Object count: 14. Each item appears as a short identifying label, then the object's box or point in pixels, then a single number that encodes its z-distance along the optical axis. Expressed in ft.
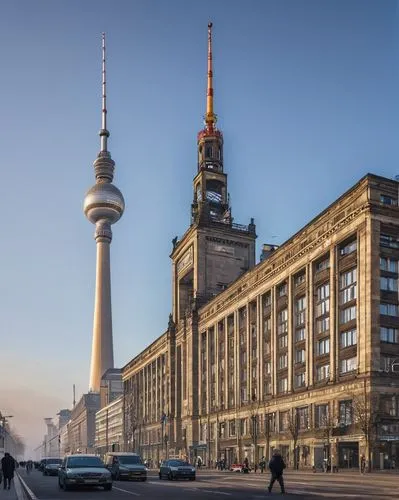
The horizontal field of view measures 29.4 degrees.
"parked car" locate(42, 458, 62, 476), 206.08
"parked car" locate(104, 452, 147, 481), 149.18
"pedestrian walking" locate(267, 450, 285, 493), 96.58
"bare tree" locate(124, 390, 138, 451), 547.90
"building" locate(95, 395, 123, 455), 629.14
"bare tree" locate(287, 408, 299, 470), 254.68
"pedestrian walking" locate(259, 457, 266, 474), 244.57
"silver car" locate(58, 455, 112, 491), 107.76
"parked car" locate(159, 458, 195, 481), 153.58
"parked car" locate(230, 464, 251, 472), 227.65
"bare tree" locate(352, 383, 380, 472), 206.95
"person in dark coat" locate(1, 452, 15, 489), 121.08
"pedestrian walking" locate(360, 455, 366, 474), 199.17
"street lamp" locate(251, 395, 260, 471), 293.53
